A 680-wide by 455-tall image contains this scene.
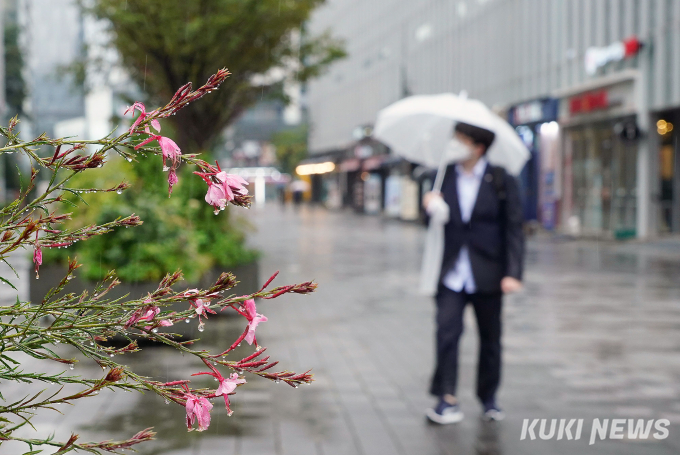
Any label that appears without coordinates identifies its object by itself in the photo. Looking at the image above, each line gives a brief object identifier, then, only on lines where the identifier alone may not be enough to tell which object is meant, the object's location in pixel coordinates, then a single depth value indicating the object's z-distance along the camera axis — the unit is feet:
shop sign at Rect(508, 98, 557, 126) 94.94
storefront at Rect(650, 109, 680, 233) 76.13
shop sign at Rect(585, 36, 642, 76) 75.46
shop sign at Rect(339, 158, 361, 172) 192.13
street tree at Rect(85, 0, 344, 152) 48.65
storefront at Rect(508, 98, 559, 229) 94.89
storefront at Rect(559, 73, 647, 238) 78.48
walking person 16.20
